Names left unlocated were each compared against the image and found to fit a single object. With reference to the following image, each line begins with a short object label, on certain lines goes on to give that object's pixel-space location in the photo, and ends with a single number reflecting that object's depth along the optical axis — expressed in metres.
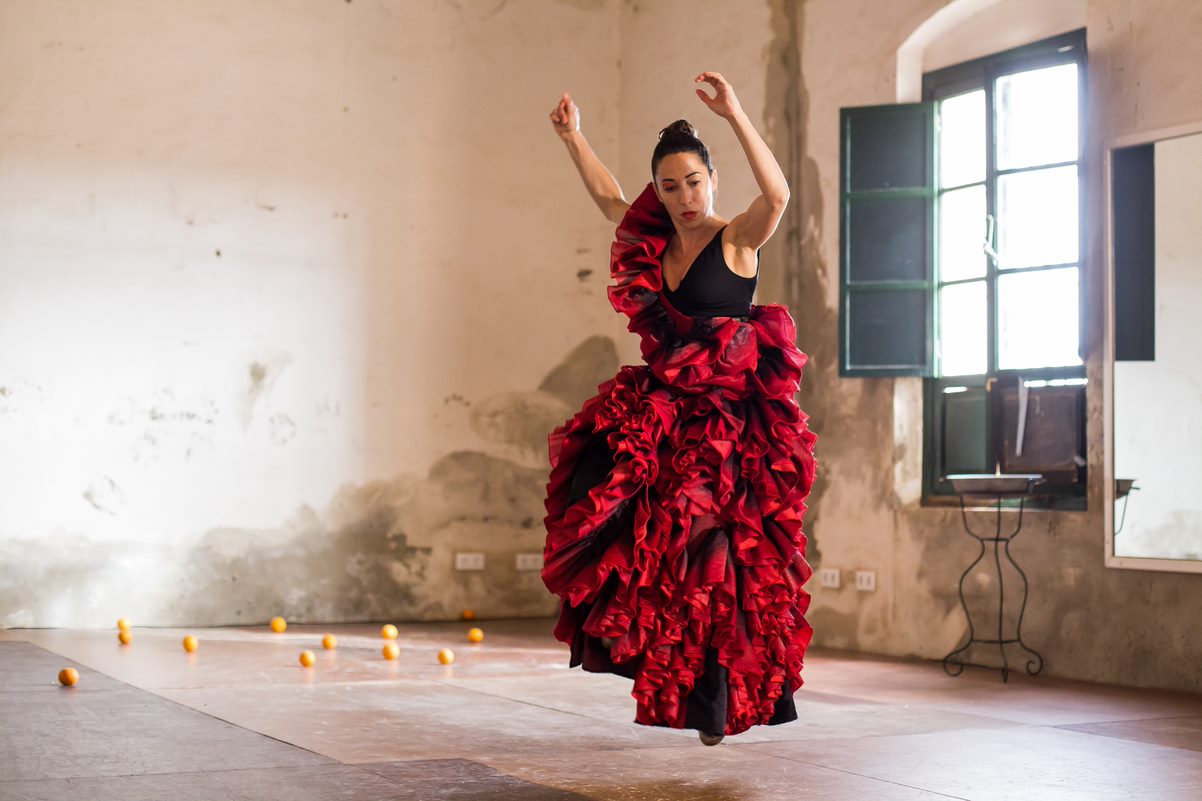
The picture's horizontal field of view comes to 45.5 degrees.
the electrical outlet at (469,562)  8.52
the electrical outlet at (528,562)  8.69
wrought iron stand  6.27
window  6.54
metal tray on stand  6.09
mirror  5.61
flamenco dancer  3.58
